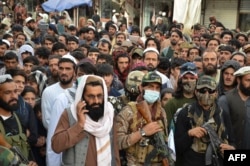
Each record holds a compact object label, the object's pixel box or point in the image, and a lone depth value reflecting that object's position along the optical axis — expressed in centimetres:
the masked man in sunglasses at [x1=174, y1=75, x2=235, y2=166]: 377
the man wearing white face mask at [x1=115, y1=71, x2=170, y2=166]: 351
